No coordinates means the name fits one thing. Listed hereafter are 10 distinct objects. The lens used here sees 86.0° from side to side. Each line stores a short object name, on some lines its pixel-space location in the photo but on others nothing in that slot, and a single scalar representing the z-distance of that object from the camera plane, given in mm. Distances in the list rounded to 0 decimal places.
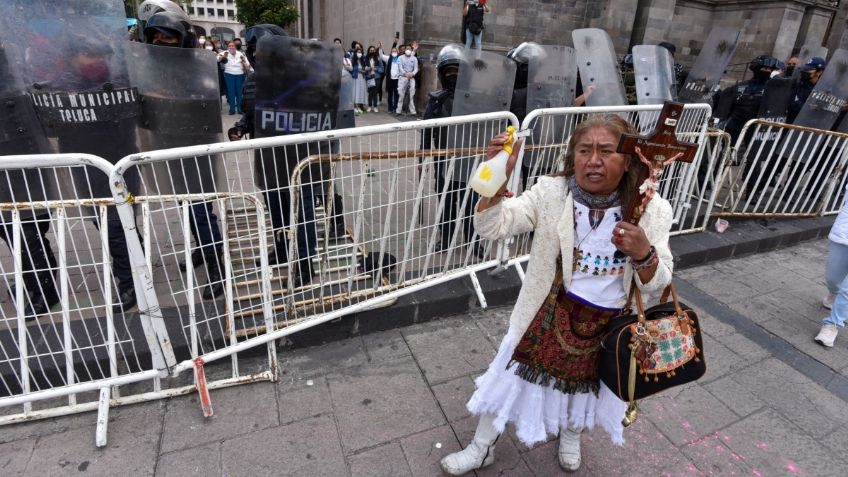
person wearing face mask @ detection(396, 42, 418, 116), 12531
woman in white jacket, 1604
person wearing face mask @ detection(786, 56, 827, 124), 6738
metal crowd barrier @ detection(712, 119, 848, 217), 4961
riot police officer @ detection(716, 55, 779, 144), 6770
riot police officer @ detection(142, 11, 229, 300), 3062
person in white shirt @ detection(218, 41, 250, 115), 11320
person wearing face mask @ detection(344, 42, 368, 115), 13228
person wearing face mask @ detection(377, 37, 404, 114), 12812
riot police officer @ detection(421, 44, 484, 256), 3229
